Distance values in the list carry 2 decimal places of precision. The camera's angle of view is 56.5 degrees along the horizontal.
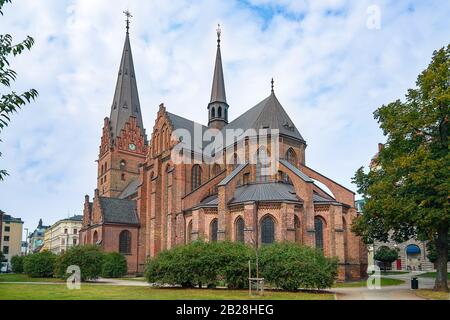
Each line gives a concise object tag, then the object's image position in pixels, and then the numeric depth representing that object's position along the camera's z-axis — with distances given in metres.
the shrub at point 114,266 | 43.53
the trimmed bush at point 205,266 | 25.38
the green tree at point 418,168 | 23.67
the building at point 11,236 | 107.31
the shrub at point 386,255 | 57.22
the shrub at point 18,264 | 55.66
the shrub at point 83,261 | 35.50
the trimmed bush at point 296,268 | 24.05
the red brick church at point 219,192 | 36.22
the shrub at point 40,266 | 42.31
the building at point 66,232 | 113.88
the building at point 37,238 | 151.12
